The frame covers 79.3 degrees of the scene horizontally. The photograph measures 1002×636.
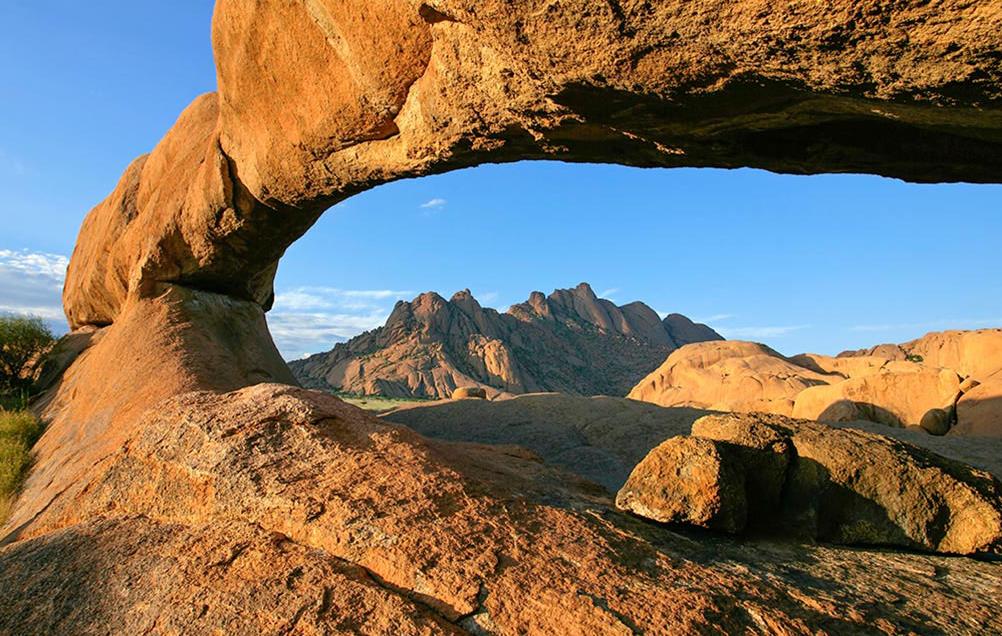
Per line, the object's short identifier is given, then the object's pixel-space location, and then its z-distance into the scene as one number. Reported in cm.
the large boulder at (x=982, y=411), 1080
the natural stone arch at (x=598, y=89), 263
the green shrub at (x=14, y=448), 762
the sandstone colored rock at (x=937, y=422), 1157
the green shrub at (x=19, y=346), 1372
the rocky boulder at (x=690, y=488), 393
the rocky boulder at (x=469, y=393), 1626
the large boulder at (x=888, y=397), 1228
